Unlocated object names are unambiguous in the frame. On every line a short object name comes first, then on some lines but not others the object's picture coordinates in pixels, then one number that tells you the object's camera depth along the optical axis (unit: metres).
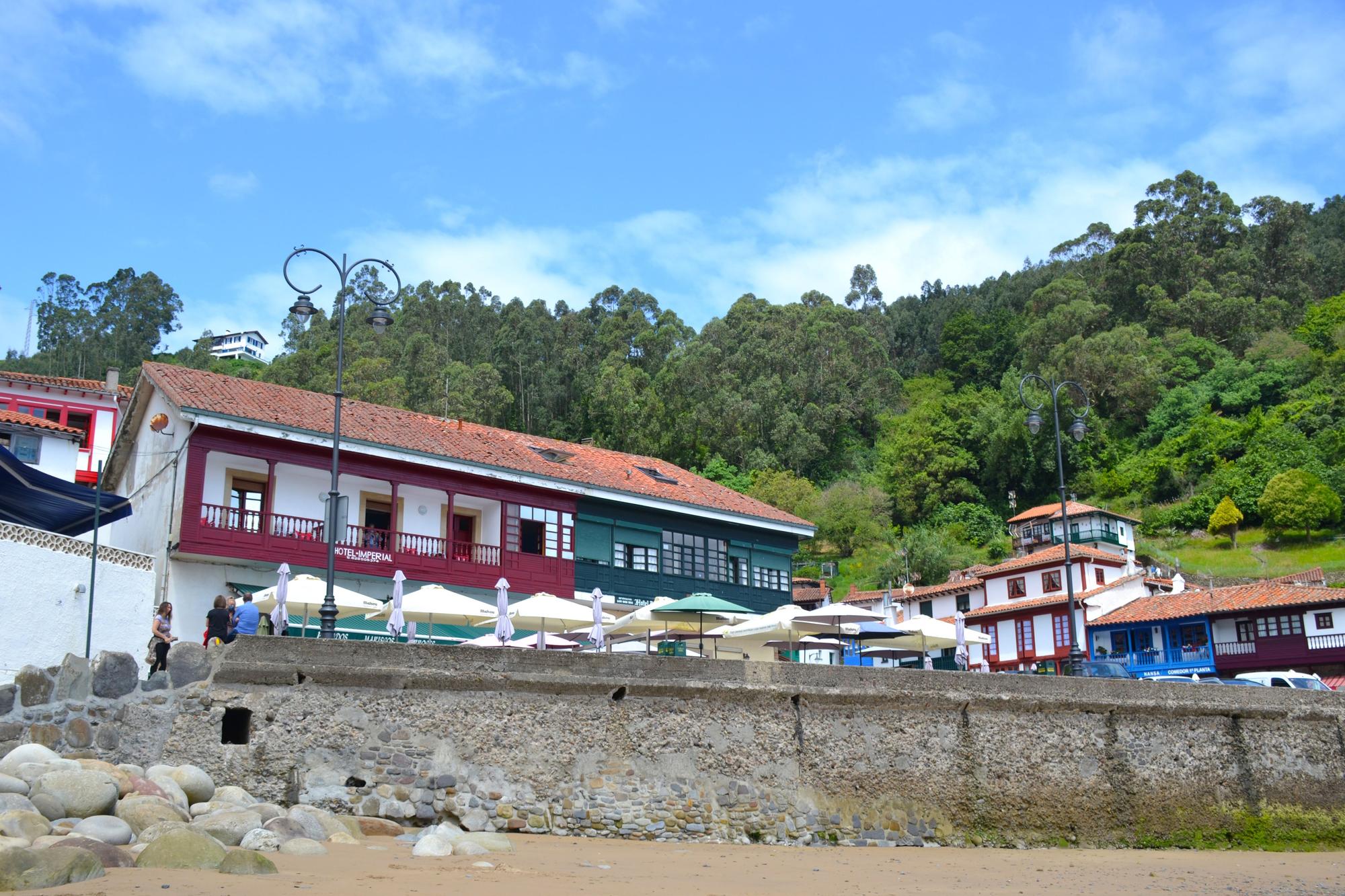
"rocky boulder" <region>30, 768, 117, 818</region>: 10.42
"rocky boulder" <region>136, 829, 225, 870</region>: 9.65
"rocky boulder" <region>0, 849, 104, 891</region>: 8.48
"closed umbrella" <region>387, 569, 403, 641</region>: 17.58
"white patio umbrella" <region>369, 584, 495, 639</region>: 19.41
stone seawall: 13.19
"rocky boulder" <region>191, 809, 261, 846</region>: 10.86
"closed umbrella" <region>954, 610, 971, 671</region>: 21.92
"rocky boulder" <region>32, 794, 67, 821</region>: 10.23
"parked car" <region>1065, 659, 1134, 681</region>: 22.97
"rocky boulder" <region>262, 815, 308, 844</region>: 11.12
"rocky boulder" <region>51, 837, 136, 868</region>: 9.45
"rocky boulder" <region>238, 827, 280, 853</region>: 10.77
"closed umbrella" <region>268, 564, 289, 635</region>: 17.95
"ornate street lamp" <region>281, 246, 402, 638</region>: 15.78
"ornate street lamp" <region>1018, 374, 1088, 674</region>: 20.88
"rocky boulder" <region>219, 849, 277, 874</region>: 9.67
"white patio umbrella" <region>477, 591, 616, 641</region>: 19.23
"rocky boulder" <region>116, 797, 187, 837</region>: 10.62
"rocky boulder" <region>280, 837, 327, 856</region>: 10.77
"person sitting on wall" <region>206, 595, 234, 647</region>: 15.51
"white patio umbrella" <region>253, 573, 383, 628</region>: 18.64
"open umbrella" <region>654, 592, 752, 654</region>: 19.11
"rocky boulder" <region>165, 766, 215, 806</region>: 11.94
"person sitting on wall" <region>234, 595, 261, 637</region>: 15.86
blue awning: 18.55
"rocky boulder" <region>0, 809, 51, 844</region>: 9.48
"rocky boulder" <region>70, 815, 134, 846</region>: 10.03
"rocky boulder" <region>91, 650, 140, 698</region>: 12.66
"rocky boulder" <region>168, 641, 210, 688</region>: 13.17
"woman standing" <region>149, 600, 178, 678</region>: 14.10
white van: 24.67
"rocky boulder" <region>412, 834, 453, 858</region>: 11.58
